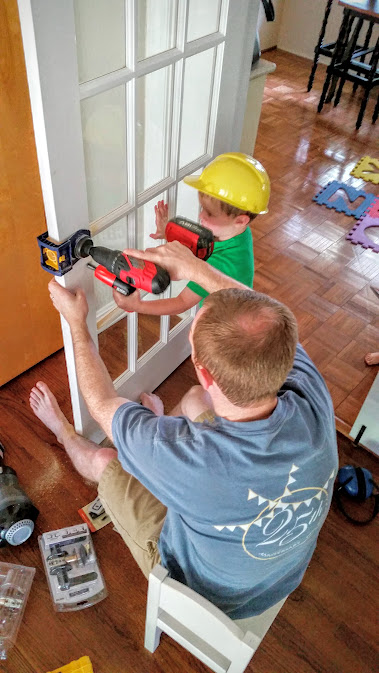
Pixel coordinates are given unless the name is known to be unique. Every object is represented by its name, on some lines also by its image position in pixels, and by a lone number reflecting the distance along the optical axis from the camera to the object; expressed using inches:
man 36.2
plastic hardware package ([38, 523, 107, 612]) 57.7
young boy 55.6
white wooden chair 37.1
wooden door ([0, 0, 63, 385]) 53.0
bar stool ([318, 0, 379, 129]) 140.9
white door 39.2
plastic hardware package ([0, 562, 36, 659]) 55.0
